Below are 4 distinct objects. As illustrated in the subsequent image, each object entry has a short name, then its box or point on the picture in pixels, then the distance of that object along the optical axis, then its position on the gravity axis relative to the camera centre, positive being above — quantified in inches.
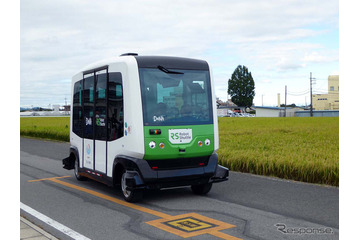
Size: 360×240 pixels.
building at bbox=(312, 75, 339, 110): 4183.1 +170.0
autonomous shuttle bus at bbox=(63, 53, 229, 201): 292.8 -6.8
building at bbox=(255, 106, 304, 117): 3407.5 +24.6
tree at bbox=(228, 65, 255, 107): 4463.6 +286.4
